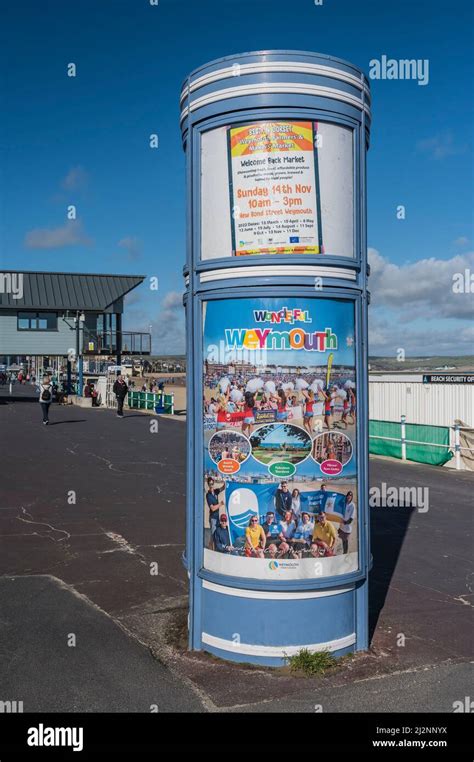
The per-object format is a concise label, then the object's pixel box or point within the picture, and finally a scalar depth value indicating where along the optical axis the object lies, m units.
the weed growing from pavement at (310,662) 5.03
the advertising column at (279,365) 5.13
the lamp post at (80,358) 42.04
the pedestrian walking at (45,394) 25.39
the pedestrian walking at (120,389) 29.67
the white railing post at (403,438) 17.64
